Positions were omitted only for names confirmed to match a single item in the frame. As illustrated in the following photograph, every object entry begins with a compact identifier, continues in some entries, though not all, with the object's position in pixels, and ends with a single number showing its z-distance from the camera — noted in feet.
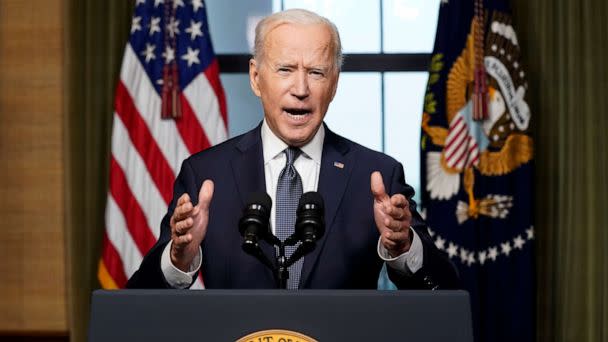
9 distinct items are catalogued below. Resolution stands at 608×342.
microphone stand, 12.98
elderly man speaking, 15.70
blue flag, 35.06
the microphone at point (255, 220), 13.00
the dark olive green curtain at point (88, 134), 36.35
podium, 12.01
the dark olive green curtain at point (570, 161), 36.40
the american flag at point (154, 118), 34.63
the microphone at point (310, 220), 13.11
